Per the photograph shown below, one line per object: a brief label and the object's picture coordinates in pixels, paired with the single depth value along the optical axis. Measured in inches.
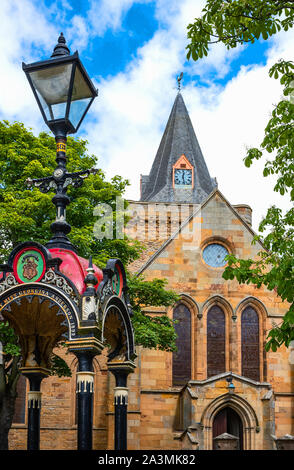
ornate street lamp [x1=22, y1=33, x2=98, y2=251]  296.2
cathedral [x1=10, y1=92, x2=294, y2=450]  944.9
